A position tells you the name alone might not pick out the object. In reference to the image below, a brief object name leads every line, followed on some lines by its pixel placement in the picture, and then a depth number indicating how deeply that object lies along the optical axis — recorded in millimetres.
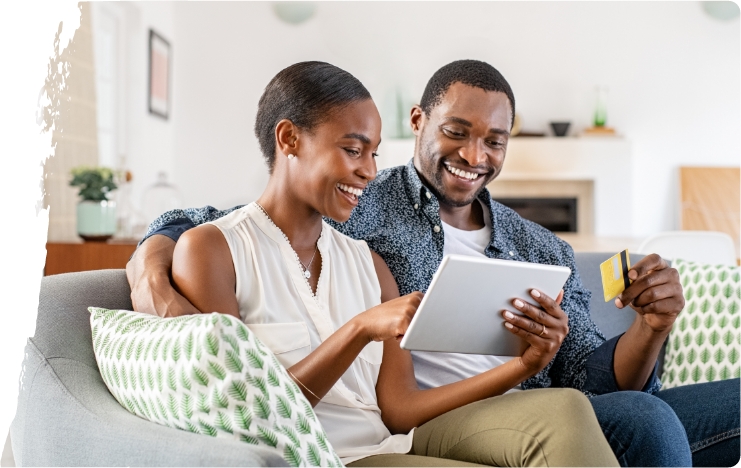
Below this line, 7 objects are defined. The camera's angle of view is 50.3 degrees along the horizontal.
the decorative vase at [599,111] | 6242
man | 1615
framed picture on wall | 5441
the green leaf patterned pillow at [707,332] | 1984
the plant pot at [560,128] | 6191
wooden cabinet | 3102
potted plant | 3105
